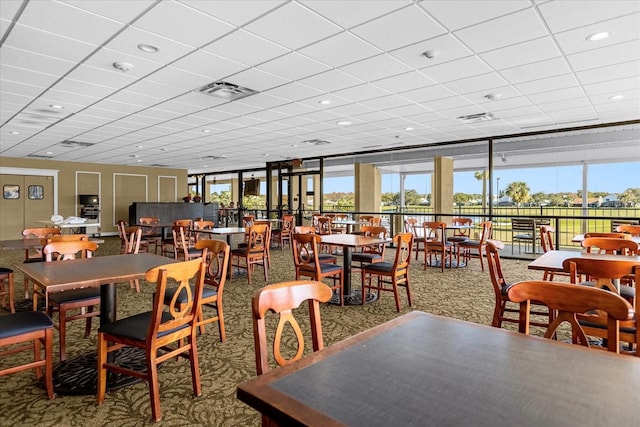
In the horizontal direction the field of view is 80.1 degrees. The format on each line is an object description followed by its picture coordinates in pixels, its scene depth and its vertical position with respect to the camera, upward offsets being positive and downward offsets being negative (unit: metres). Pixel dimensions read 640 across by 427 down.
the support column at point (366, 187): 13.79 +0.85
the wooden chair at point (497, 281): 3.28 -0.62
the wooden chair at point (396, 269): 4.51 -0.73
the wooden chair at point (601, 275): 2.47 -0.43
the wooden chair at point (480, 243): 7.09 -0.63
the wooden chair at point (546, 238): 5.28 -0.39
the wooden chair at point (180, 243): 6.46 -0.62
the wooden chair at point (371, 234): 5.45 -0.38
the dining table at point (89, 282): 2.49 -0.47
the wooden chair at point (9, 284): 4.43 -0.89
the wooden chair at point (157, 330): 2.30 -0.78
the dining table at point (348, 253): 4.77 -0.57
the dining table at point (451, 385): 0.92 -0.49
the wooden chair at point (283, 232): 9.91 -0.59
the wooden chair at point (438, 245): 7.09 -0.67
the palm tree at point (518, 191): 13.14 +0.67
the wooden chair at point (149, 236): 8.57 -0.66
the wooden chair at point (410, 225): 8.18 -0.34
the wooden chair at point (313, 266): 4.52 -0.72
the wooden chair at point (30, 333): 2.39 -0.79
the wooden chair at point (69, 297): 3.07 -0.74
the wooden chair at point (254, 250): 6.24 -0.69
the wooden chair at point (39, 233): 5.69 -0.36
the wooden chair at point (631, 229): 5.41 -0.27
